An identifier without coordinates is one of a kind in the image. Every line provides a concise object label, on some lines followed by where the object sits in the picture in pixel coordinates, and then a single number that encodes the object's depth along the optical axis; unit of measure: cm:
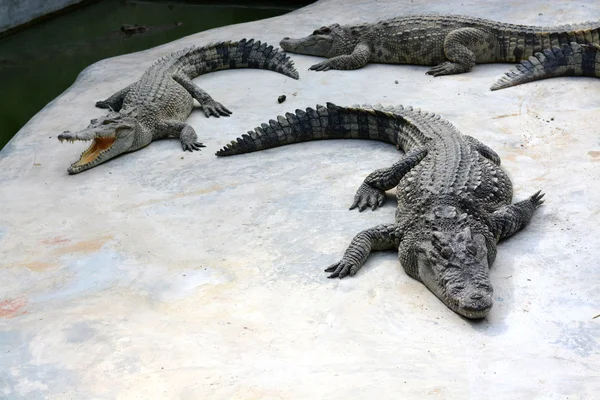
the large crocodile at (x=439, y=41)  773
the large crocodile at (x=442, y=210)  402
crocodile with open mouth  667
